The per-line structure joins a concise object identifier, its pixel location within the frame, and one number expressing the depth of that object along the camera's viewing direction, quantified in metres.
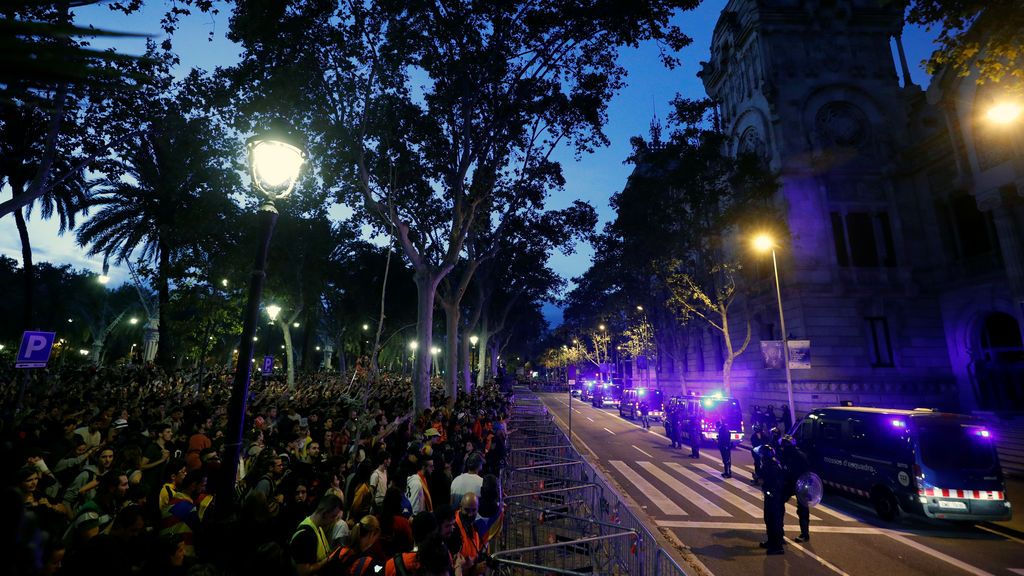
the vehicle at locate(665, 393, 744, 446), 17.78
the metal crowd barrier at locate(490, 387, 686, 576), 6.24
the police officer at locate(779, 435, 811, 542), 8.89
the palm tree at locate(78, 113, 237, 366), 22.20
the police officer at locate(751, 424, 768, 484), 11.12
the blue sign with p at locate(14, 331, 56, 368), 10.56
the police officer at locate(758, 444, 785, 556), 8.36
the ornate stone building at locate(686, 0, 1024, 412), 20.94
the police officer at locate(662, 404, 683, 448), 19.08
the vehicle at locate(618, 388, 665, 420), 28.19
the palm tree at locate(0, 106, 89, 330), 20.38
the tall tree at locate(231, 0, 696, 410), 12.31
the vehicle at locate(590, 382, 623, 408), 41.69
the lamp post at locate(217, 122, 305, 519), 4.21
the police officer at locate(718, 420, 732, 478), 13.33
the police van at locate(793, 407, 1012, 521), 8.97
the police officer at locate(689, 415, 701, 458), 16.73
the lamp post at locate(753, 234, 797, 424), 16.19
